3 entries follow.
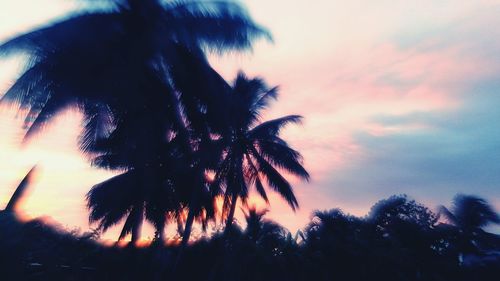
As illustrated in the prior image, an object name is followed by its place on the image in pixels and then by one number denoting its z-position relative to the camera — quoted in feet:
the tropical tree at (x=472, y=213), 61.82
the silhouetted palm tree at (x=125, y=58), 28.02
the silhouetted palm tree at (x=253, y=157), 52.85
